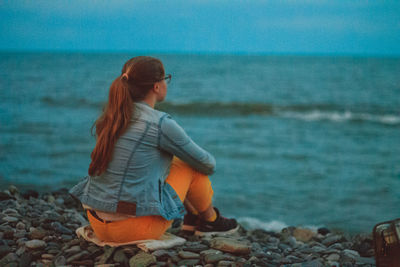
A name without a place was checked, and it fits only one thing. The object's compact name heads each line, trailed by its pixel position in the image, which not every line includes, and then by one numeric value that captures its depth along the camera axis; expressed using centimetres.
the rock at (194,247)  291
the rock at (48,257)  278
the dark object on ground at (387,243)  231
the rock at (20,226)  324
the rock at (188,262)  270
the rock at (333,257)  302
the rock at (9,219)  331
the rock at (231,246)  289
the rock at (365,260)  293
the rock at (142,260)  256
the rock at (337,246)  344
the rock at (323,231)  460
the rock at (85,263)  265
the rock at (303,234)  435
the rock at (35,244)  288
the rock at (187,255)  277
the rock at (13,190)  465
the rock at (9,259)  266
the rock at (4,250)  279
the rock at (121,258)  260
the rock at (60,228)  322
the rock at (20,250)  281
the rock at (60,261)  266
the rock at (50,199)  461
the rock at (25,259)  265
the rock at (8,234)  306
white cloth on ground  272
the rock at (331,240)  375
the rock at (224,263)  269
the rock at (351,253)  306
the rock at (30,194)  470
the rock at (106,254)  262
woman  254
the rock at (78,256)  268
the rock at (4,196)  411
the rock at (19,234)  304
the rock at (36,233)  307
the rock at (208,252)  281
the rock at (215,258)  274
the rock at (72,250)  278
